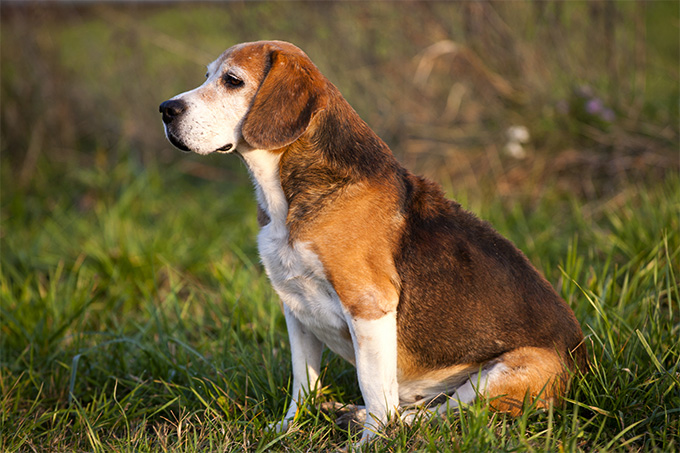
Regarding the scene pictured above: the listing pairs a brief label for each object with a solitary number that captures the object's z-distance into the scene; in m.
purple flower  11.48
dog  5.71
